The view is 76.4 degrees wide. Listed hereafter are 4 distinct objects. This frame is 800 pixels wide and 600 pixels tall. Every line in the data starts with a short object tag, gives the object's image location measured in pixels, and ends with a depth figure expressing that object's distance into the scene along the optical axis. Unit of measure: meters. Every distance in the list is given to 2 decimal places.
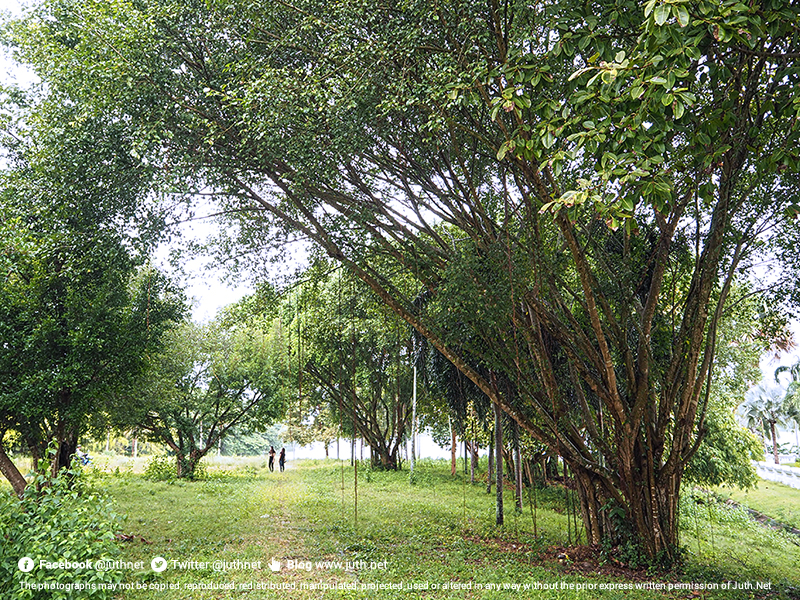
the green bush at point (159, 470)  16.36
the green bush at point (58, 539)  4.41
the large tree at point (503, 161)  3.23
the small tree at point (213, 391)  16.38
